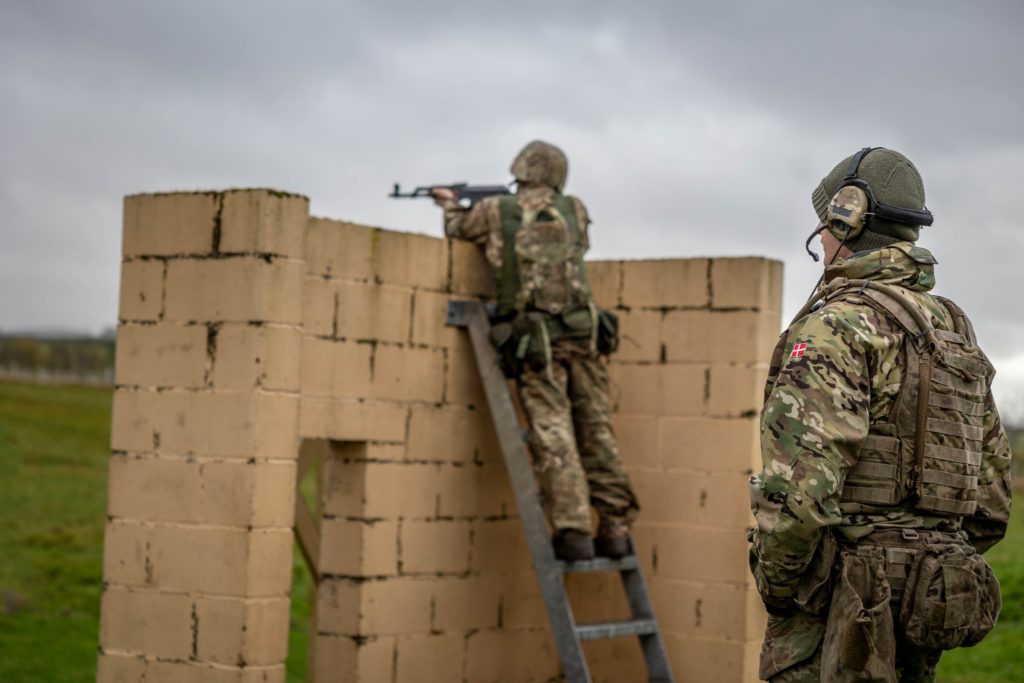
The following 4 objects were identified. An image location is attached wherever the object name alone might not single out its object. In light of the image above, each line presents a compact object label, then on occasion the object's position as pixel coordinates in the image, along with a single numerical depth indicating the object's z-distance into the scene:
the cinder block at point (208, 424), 6.02
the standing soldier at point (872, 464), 3.62
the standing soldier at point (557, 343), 6.78
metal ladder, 6.60
